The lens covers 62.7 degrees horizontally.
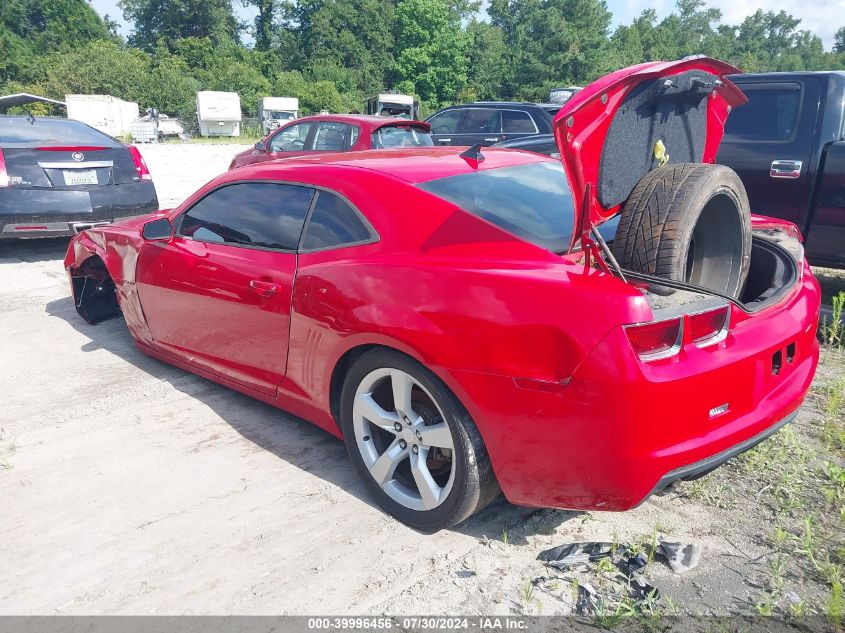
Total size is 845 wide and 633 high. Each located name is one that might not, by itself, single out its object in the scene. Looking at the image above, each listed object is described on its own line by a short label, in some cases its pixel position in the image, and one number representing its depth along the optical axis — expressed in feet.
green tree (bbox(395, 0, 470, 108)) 238.07
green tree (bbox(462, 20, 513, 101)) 225.97
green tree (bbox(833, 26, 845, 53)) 407.97
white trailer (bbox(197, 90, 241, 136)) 131.42
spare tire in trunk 8.29
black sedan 21.93
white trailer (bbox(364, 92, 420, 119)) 117.08
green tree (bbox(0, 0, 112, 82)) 226.58
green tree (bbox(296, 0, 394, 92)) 233.35
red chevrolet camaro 7.25
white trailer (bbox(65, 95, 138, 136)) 130.72
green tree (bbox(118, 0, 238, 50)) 239.91
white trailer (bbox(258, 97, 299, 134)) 136.05
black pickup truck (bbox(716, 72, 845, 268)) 17.28
